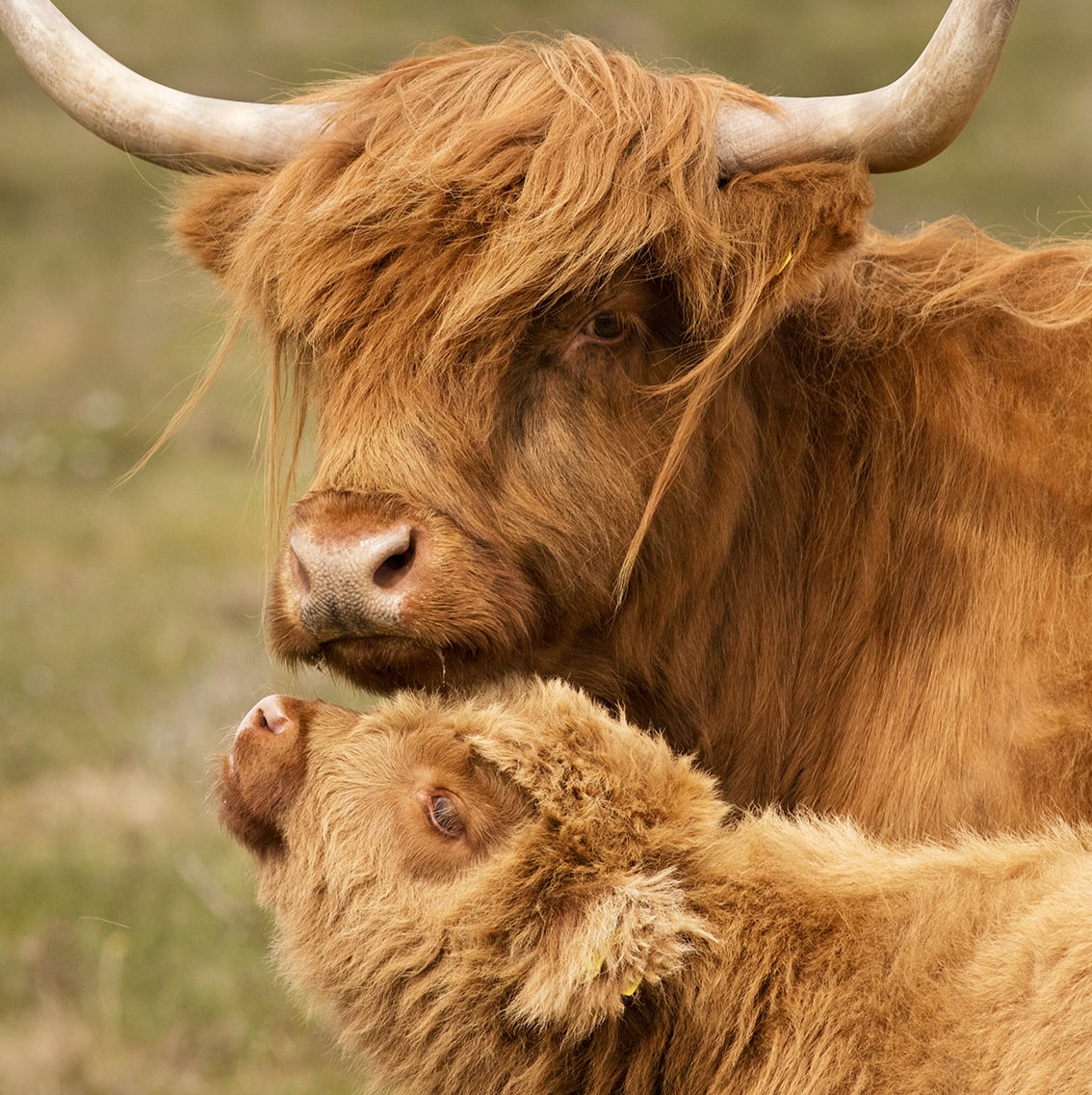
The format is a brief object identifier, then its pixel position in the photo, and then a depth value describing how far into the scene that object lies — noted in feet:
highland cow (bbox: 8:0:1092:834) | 22.93
